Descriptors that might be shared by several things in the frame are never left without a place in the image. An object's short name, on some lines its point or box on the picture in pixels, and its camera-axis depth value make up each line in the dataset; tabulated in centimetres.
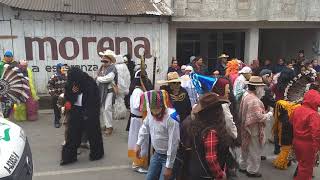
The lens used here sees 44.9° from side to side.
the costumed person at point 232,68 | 866
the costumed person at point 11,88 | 684
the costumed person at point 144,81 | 676
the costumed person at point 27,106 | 957
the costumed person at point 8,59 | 950
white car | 310
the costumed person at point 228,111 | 466
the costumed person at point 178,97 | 570
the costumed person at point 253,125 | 591
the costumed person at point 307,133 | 530
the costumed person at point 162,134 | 448
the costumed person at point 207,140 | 374
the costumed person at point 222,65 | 1130
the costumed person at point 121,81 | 884
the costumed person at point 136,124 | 647
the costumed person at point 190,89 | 649
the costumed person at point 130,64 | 1064
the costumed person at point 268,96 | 690
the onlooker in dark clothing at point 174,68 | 1166
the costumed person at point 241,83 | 666
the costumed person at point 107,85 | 845
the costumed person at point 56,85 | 907
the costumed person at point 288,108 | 644
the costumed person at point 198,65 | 1121
